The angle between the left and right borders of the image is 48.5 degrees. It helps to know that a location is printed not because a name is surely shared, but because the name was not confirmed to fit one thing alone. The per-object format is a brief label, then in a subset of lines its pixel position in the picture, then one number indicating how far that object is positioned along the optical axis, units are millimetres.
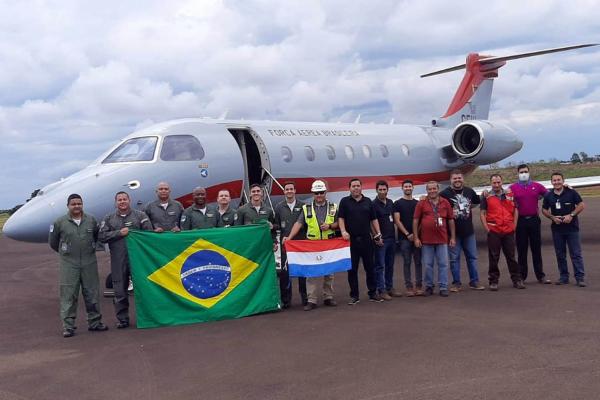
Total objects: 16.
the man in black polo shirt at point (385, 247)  10570
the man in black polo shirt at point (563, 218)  10930
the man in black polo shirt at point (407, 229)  10797
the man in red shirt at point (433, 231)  10445
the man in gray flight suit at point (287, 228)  10266
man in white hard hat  10133
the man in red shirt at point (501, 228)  10812
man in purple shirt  11125
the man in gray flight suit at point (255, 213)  10312
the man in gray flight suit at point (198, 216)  10352
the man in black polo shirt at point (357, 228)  10148
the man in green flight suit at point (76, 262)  9016
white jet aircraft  12133
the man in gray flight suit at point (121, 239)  9305
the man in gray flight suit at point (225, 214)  10492
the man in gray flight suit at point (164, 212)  10250
